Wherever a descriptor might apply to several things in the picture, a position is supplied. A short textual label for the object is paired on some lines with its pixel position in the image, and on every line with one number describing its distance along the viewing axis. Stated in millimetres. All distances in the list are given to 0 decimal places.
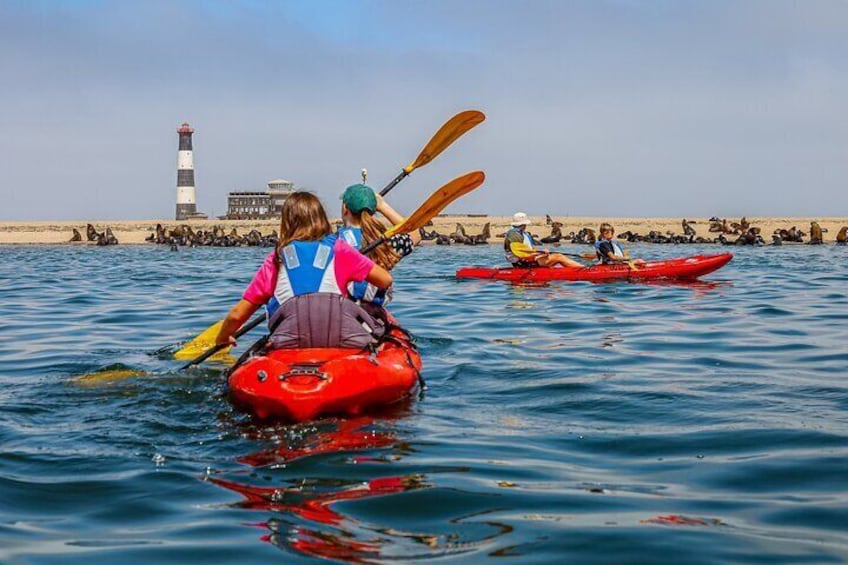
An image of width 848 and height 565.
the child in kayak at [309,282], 7203
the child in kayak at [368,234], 8711
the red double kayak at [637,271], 20109
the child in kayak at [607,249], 20594
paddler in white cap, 20641
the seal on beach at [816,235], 41688
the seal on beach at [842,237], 42344
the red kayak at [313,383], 6719
